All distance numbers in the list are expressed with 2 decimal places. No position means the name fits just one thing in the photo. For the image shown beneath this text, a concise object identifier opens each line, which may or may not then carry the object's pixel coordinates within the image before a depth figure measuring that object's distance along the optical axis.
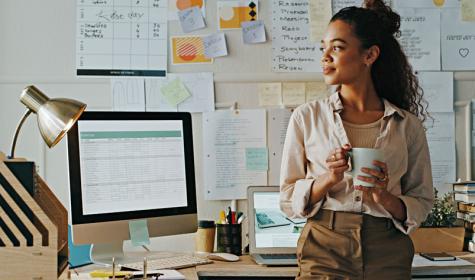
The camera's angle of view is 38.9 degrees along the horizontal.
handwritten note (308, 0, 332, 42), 2.82
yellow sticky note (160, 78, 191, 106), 2.76
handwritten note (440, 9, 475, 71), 2.88
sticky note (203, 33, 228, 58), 2.78
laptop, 2.47
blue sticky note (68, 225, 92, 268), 2.37
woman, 1.85
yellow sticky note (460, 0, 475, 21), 2.88
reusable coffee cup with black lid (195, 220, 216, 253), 2.56
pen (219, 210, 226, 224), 2.60
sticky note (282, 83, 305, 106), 2.80
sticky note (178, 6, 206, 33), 2.77
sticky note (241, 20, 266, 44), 2.79
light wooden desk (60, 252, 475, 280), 2.22
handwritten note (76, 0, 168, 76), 2.74
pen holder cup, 2.54
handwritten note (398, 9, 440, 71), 2.86
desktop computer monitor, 2.13
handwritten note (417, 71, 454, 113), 2.86
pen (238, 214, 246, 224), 2.62
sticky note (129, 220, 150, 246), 2.19
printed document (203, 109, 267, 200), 2.77
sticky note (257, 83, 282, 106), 2.79
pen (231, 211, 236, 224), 2.58
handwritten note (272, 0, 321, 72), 2.81
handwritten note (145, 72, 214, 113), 2.75
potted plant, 2.57
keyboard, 2.09
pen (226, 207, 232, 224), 2.58
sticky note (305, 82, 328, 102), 2.81
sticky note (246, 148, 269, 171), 2.78
